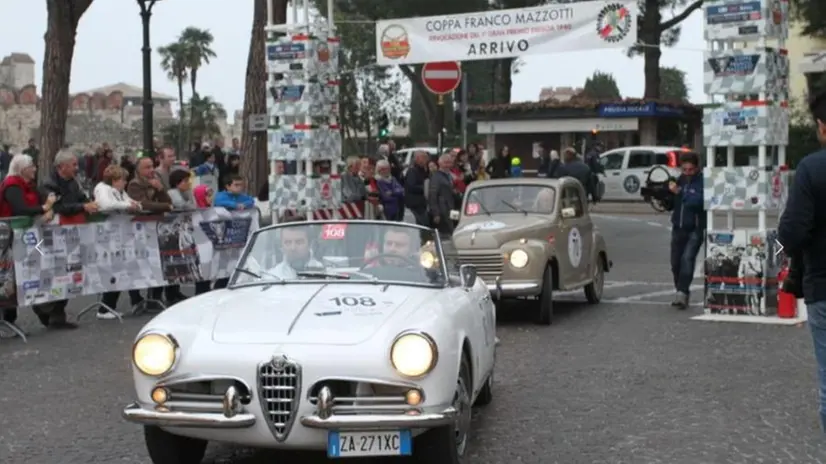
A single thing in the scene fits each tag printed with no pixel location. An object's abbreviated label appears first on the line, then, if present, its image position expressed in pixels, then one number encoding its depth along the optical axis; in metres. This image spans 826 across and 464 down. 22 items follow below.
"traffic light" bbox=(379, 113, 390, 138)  37.69
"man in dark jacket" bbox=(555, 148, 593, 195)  21.78
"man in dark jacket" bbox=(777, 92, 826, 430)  5.47
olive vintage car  12.95
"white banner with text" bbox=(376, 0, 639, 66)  18.56
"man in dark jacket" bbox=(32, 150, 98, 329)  12.98
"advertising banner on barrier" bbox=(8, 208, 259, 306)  12.42
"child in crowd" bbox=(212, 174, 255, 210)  15.24
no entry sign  20.78
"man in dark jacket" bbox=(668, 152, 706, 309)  13.93
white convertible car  5.98
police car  36.81
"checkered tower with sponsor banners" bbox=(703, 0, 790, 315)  13.14
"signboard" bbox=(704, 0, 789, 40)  13.04
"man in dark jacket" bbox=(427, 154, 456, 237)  16.83
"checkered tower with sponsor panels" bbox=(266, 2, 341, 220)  16.67
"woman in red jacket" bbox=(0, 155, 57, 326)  12.38
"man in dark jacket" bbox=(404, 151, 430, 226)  17.94
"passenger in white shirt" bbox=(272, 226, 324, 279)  7.60
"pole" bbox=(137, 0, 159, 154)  23.64
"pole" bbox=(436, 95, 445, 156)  23.54
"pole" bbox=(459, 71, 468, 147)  24.86
